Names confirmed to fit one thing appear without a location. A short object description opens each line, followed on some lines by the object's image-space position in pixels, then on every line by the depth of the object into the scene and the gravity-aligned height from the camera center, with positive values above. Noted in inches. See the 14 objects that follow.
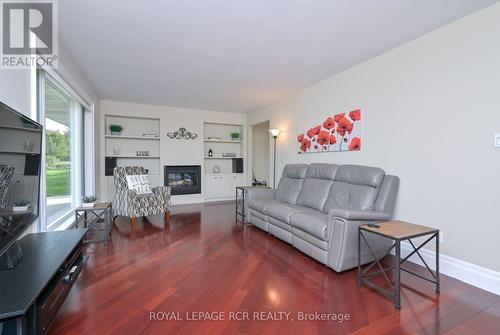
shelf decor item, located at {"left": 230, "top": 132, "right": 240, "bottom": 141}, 253.7 +32.5
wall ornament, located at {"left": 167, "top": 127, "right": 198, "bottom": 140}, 221.4 +29.9
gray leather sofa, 87.0 -20.1
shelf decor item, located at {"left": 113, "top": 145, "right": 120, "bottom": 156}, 204.2 +12.8
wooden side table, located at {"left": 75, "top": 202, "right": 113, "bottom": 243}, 118.6 -30.6
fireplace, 221.6 -11.9
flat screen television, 49.3 -3.0
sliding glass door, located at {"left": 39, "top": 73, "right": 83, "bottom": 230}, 108.2 +8.0
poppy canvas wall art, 125.1 +19.0
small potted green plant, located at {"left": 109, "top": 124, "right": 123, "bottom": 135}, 203.0 +31.9
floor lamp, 187.2 +24.7
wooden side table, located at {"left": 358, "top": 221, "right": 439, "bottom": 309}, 68.2 -21.1
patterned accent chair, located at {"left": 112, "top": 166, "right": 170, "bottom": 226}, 146.4 -22.3
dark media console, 41.1 -23.1
